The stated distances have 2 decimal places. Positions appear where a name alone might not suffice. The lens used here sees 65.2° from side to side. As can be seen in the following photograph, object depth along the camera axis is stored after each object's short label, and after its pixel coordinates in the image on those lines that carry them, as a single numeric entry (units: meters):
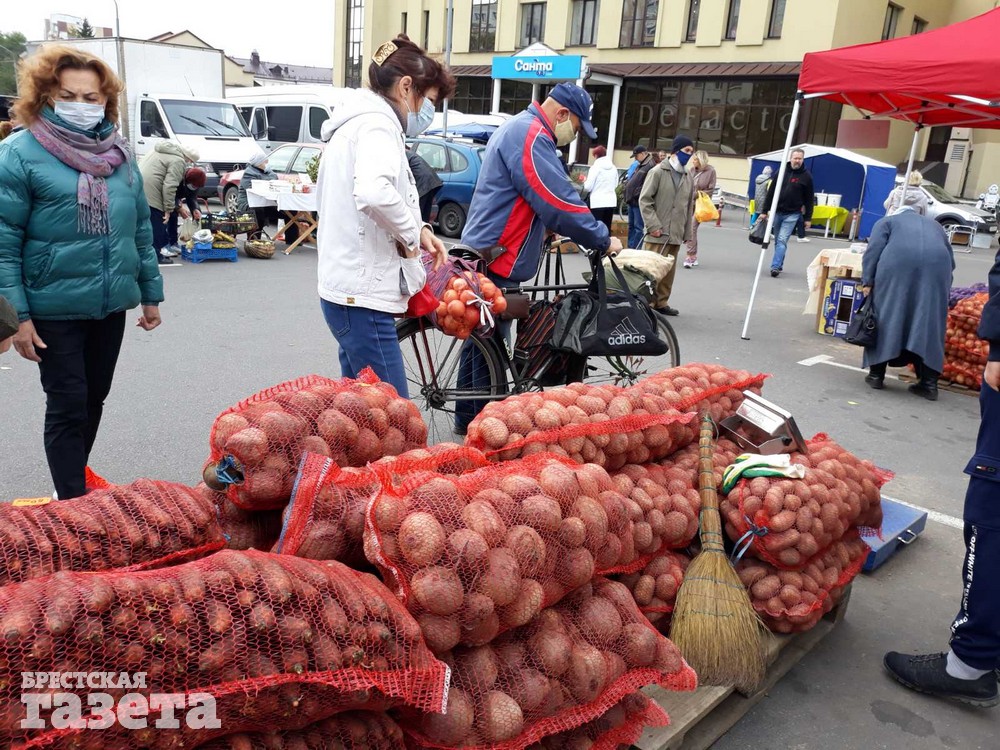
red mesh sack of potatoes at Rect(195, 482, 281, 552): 2.25
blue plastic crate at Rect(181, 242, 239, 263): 11.45
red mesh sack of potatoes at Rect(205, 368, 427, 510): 2.14
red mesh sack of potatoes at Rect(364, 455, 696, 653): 1.85
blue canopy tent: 21.16
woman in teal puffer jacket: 3.07
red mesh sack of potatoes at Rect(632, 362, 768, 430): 3.23
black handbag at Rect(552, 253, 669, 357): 4.54
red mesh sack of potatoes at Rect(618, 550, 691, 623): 2.62
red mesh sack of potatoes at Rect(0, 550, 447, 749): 1.42
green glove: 2.92
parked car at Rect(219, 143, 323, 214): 14.67
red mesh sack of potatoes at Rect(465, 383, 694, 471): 2.62
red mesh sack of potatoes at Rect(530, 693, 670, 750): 2.11
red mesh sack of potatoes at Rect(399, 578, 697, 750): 1.87
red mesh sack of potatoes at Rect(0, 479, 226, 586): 1.77
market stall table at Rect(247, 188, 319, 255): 12.65
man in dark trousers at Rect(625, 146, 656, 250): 12.08
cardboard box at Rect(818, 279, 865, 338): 8.75
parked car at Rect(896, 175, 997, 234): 19.61
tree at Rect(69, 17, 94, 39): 48.69
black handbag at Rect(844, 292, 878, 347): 6.93
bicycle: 4.70
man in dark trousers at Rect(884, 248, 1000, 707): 2.76
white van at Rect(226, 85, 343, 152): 18.00
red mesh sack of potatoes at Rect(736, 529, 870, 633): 2.86
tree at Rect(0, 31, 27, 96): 41.56
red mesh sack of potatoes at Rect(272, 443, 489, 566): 1.97
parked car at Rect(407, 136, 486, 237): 14.76
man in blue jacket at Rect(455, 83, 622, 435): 4.33
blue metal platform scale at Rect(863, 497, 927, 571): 3.88
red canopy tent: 6.16
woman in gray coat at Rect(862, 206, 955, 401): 6.71
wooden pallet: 2.43
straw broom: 2.52
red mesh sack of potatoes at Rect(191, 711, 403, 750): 1.59
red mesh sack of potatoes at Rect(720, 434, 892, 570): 2.80
